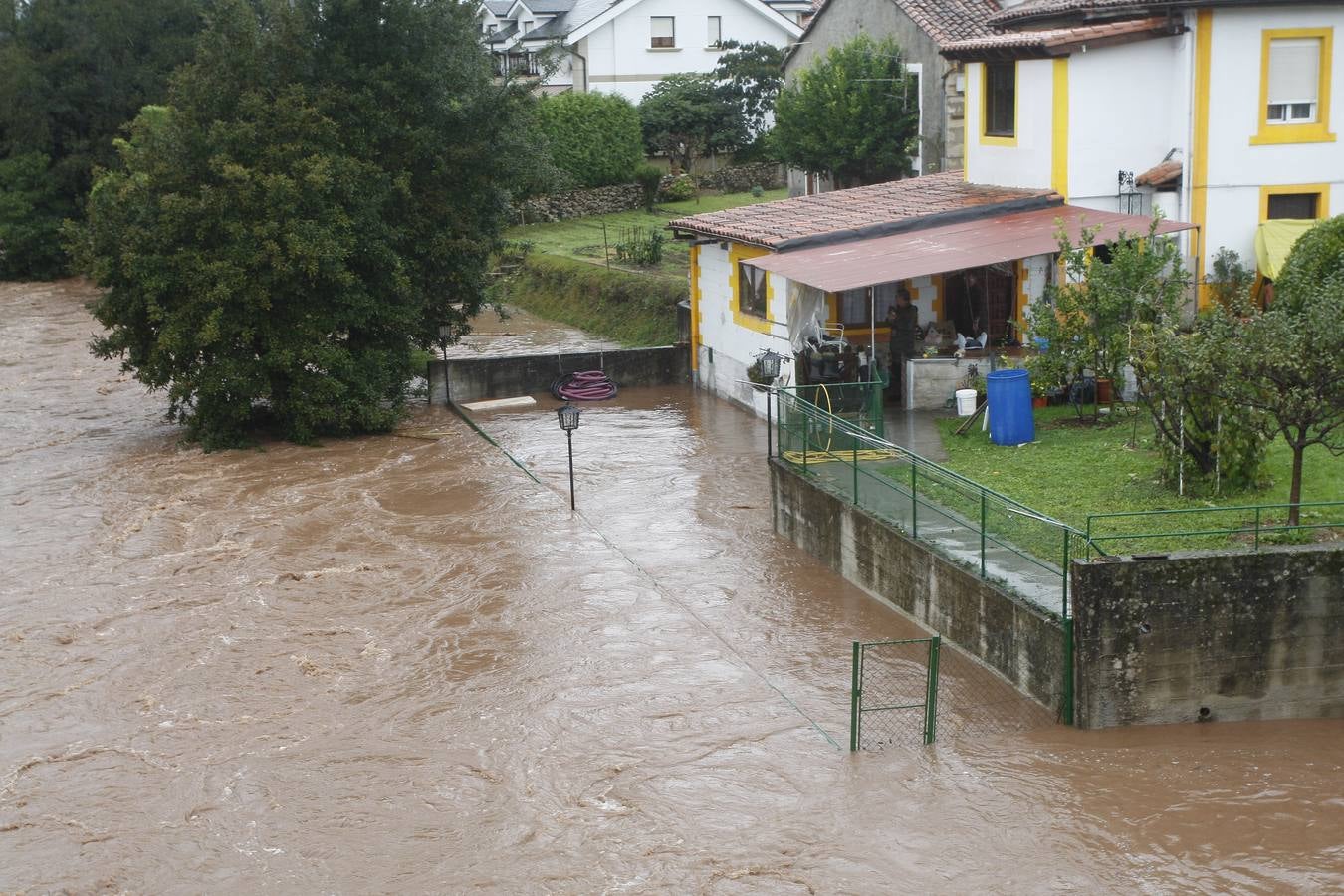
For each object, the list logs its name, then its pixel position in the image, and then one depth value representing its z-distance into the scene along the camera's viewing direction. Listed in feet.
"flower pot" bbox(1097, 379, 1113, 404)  73.15
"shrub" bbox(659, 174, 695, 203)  168.76
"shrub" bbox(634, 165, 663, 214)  165.48
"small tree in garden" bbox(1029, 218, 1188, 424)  64.54
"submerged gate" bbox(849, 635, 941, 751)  44.86
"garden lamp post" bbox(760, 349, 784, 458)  84.58
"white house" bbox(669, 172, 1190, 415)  74.49
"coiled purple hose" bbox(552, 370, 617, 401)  99.09
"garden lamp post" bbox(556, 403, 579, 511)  68.23
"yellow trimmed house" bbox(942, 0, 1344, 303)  76.79
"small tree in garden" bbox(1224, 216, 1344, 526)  47.98
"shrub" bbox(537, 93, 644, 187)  163.53
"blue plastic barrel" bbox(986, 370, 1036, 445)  66.28
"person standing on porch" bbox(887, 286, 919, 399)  77.66
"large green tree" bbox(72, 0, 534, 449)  83.97
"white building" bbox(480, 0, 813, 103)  180.86
